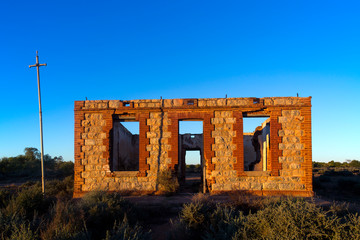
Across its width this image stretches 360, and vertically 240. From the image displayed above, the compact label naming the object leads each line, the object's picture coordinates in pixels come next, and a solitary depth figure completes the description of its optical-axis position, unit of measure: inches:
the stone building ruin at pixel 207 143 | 396.8
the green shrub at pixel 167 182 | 389.4
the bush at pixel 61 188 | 424.8
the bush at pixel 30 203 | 247.2
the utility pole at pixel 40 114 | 378.6
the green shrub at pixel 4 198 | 296.5
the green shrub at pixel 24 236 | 148.0
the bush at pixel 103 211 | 220.5
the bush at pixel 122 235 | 154.2
